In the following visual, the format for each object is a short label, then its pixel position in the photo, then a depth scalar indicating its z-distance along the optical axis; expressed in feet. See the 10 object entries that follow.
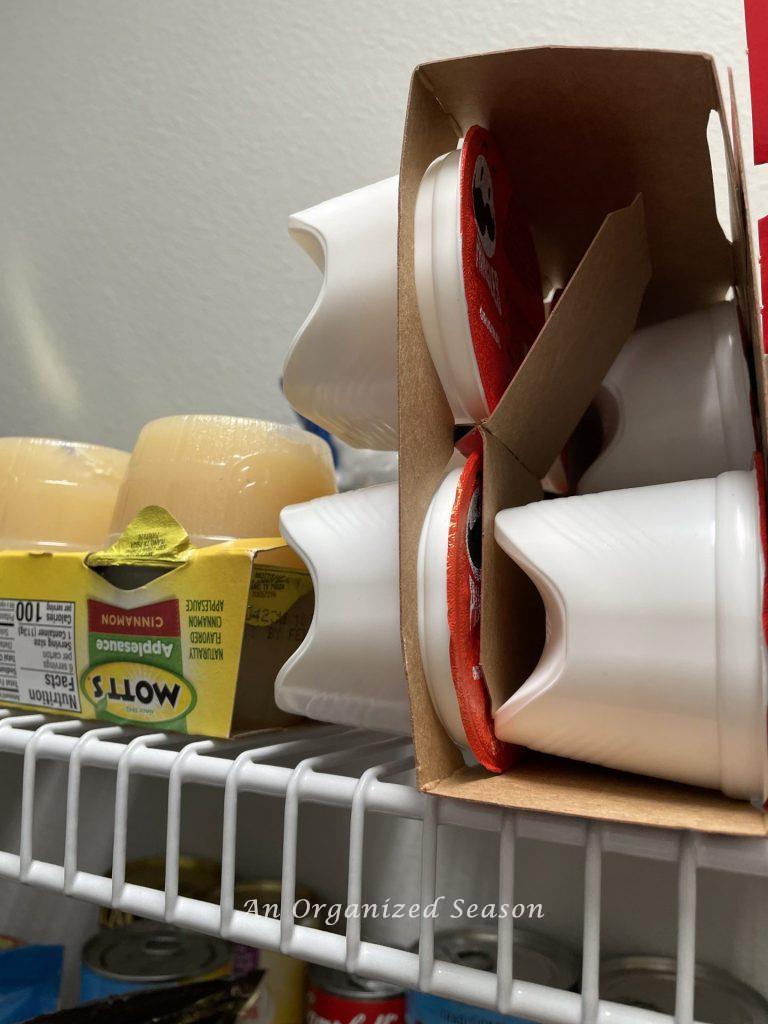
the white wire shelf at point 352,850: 1.13
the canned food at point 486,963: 1.73
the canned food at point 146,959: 2.04
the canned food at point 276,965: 2.13
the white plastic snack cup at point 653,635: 1.08
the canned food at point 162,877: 2.32
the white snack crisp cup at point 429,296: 1.35
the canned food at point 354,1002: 1.93
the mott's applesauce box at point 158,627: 1.68
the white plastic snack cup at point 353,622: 1.44
